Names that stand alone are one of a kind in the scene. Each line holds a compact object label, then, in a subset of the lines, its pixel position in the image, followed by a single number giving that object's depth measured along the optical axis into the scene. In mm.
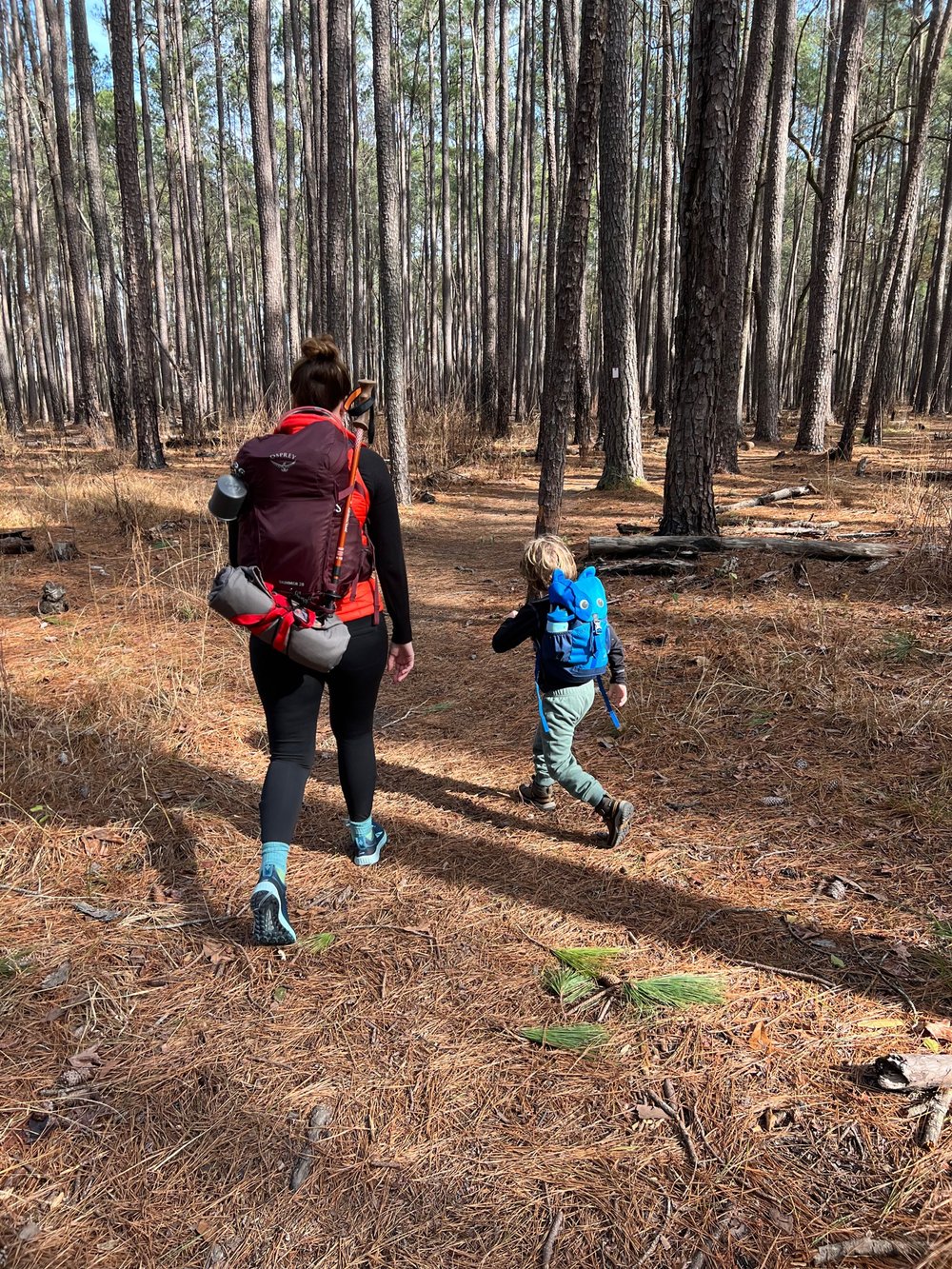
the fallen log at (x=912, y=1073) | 1917
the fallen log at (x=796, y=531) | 6824
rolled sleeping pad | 2328
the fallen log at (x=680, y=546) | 6195
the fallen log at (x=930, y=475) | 7989
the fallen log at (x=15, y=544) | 7262
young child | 3160
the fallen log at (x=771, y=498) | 8469
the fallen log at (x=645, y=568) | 6254
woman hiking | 2404
